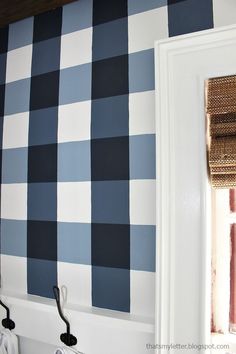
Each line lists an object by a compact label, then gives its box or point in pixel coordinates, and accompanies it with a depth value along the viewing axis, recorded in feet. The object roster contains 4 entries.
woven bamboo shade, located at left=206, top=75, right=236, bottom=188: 2.61
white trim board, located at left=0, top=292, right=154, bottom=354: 2.86
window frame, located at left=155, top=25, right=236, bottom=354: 2.62
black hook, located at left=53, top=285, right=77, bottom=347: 3.12
